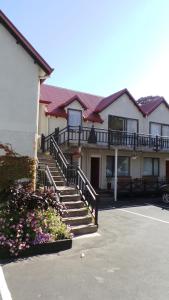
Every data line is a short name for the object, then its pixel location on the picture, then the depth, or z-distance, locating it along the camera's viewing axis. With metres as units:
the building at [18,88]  8.50
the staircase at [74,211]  7.20
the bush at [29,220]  5.61
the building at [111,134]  13.87
